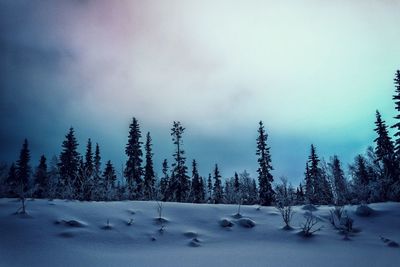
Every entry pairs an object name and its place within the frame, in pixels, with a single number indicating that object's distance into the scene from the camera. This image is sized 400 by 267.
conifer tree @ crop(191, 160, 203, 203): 48.70
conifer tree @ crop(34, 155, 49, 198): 46.84
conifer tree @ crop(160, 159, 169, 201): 55.20
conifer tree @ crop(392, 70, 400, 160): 28.91
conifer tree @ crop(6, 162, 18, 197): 50.52
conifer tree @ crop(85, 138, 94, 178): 48.77
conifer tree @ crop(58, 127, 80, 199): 41.58
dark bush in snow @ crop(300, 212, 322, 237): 9.77
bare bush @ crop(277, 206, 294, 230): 10.31
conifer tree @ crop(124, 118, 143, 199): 39.94
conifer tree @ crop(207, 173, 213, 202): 63.64
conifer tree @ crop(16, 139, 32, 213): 49.12
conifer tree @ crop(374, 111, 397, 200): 32.38
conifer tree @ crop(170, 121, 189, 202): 39.66
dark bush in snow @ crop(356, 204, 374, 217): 11.24
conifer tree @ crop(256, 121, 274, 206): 36.62
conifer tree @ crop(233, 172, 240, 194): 63.84
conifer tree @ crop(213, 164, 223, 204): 59.44
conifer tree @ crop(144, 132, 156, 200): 44.69
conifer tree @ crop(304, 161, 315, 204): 43.96
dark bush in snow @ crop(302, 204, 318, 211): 12.38
